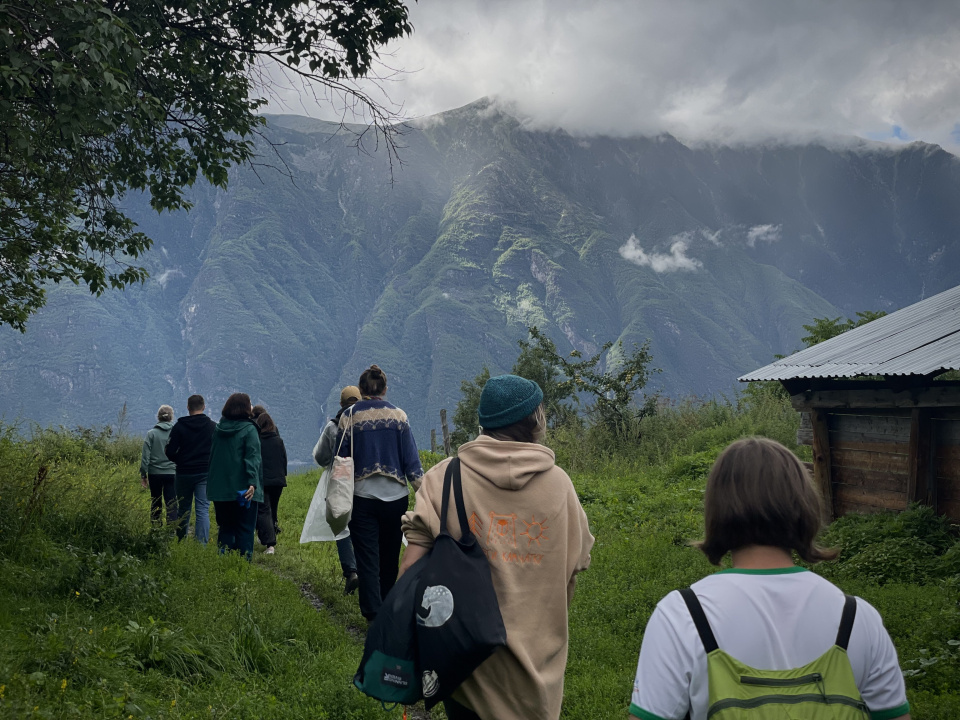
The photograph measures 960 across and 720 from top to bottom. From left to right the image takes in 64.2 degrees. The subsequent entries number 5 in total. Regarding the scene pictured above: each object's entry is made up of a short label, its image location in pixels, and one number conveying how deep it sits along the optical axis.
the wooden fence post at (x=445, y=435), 22.75
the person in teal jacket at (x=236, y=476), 7.52
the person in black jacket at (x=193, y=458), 8.47
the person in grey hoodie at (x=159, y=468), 9.23
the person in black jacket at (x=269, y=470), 9.14
